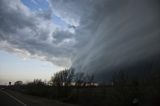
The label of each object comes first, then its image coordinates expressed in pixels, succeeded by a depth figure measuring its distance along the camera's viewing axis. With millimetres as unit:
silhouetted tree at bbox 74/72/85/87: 16963
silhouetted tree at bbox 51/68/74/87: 18442
